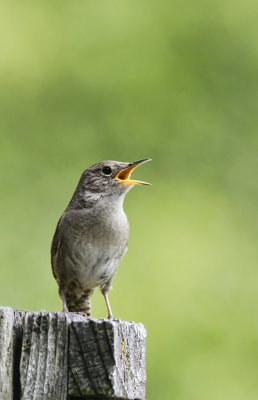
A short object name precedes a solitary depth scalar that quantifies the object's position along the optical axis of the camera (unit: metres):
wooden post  5.82
